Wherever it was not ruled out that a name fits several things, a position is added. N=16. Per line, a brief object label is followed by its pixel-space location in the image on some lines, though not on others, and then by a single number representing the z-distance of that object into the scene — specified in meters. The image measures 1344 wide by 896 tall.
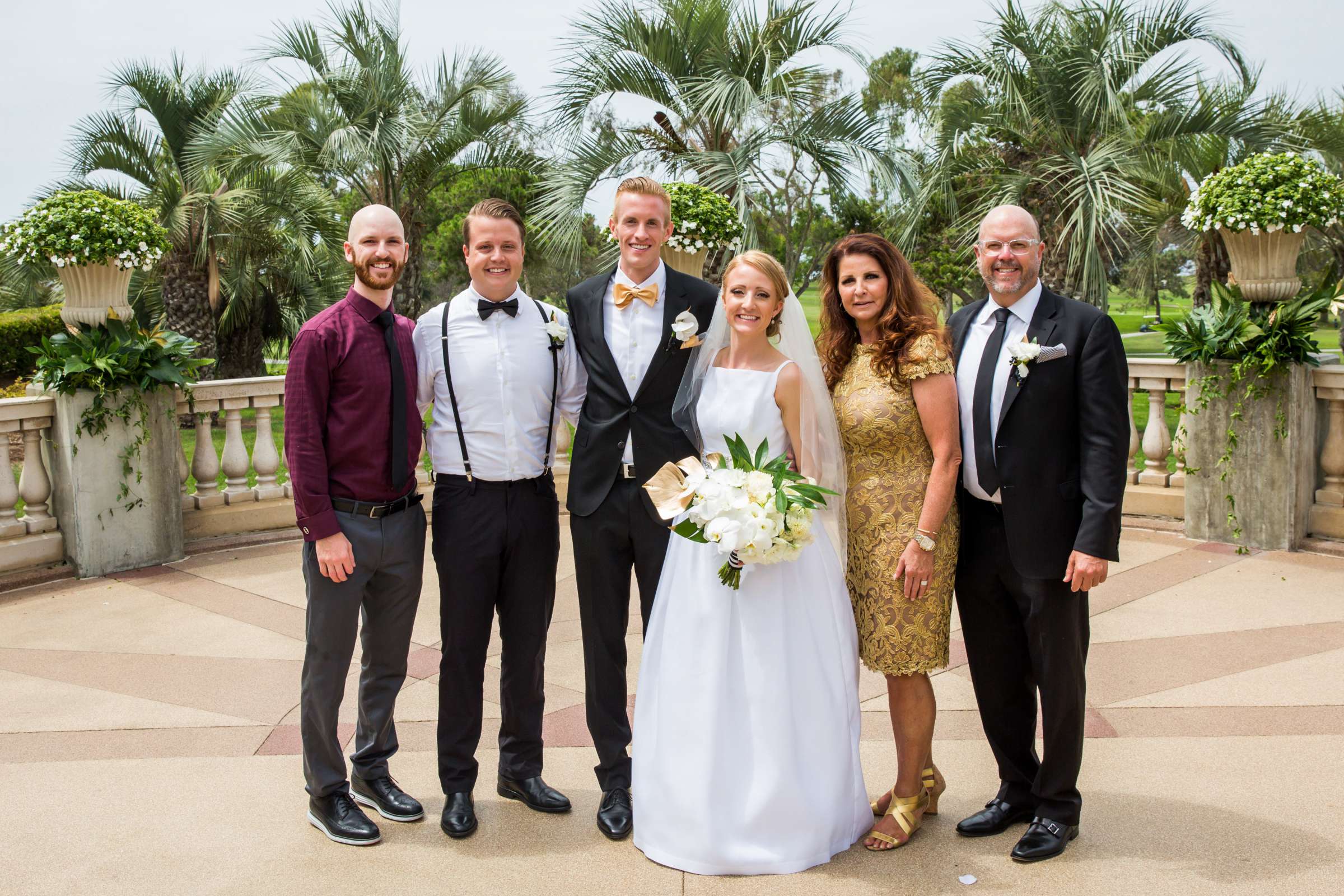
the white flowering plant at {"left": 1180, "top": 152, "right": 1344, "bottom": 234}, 7.23
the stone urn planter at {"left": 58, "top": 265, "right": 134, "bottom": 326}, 7.25
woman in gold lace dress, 3.58
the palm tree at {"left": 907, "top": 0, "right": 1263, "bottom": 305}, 12.36
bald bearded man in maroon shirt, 3.70
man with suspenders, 3.90
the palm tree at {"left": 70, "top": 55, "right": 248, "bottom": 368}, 15.52
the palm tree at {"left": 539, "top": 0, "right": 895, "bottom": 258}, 12.64
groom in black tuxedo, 3.91
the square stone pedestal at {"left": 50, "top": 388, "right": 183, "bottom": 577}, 7.19
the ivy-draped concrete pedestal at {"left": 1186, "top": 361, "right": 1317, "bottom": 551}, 7.29
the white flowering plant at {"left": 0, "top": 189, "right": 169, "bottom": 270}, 7.10
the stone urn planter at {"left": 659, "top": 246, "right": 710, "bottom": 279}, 9.14
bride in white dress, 3.52
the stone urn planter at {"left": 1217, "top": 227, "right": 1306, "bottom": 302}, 7.35
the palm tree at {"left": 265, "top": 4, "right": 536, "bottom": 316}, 13.73
